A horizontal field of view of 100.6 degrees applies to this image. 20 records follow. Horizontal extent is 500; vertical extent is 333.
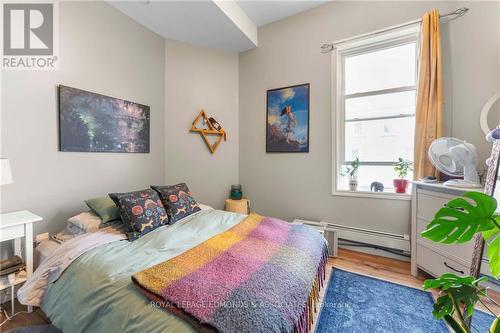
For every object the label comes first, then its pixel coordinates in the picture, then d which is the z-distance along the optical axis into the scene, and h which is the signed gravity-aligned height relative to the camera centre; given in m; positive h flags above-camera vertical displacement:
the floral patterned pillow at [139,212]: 1.67 -0.42
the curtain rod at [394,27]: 2.00 +1.48
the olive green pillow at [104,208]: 1.80 -0.41
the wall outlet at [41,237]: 1.76 -0.64
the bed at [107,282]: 0.93 -0.65
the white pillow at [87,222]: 1.70 -0.50
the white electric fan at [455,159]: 1.75 +0.04
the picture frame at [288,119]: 2.81 +0.63
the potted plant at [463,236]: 0.72 -0.26
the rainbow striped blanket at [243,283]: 0.86 -0.60
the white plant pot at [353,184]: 2.55 -0.26
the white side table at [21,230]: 1.40 -0.47
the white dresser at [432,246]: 1.66 -0.72
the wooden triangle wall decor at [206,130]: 3.02 +0.49
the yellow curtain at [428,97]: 2.04 +0.67
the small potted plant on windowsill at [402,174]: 2.32 -0.12
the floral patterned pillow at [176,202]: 1.97 -0.39
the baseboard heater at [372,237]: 2.29 -0.86
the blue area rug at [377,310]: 1.45 -1.13
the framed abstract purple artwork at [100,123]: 1.92 +0.42
